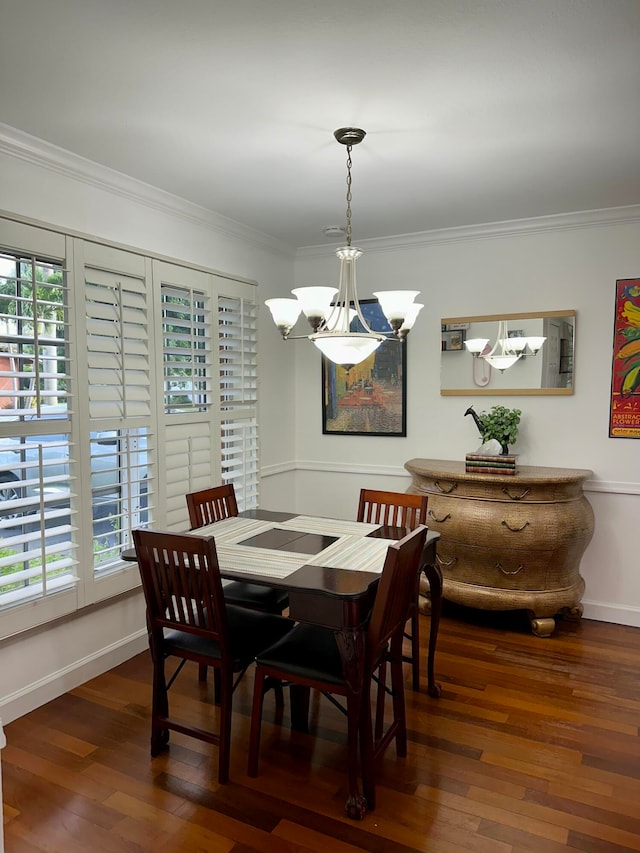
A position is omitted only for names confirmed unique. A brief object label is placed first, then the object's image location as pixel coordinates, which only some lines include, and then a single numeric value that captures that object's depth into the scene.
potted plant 3.80
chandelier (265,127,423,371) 2.36
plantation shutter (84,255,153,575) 2.99
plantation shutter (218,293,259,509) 3.96
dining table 2.06
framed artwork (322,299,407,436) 4.39
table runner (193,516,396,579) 2.36
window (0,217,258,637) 2.62
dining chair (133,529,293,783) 2.19
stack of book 3.62
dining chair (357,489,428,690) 2.94
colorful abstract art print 3.67
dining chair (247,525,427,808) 2.06
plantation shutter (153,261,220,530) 3.43
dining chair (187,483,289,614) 2.84
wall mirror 3.85
